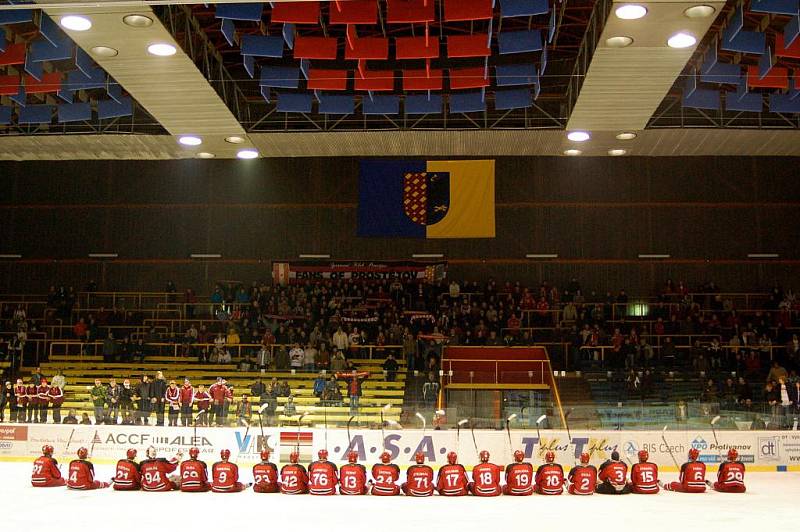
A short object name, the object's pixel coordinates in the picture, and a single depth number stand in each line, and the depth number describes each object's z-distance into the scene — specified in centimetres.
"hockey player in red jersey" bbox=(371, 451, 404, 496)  1723
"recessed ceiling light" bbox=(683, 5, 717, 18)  1548
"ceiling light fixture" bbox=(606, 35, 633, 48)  1701
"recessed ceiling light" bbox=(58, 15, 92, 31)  1622
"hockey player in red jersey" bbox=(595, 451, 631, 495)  1748
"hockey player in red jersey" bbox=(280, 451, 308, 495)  1736
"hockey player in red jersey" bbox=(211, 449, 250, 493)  1736
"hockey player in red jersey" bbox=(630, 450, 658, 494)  1748
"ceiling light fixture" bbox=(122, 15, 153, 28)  1614
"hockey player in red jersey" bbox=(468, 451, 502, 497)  1711
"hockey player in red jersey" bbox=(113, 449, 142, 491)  1753
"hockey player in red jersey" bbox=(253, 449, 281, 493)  1750
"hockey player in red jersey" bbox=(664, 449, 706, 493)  1770
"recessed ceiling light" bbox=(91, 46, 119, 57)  1792
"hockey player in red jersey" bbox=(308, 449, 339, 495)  1720
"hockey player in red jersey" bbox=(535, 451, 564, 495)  1736
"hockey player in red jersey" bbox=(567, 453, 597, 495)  1733
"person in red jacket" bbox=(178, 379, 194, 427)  2148
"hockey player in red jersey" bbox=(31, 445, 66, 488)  1789
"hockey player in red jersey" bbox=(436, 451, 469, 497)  1725
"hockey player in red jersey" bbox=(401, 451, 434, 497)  1712
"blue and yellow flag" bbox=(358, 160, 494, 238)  3328
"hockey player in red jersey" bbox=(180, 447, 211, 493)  1744
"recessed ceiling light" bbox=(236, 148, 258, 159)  2667
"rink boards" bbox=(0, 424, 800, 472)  2041
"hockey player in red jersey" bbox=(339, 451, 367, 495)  1723
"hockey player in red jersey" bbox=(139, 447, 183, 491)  1742
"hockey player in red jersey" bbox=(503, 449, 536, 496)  1720
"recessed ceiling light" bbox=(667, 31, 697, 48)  1691
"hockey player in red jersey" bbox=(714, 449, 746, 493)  1775
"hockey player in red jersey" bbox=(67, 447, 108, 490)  1756
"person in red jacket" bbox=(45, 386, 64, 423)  2214
